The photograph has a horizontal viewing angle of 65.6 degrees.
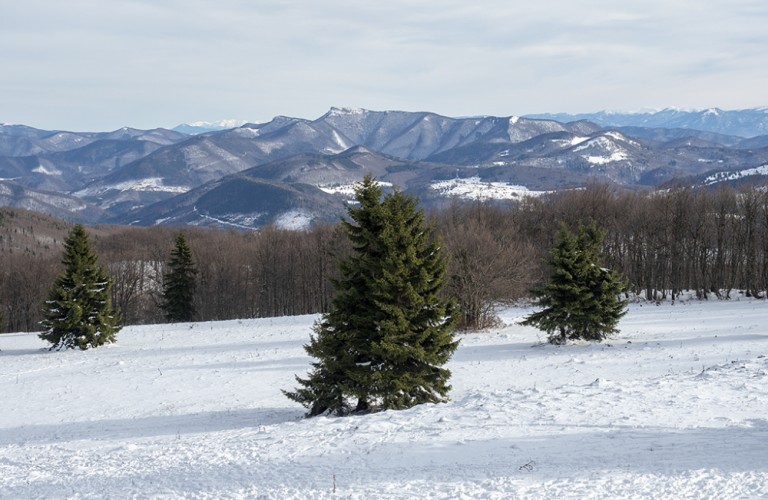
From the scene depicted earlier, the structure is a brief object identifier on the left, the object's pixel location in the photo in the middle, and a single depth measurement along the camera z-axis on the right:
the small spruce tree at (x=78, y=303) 33.25
